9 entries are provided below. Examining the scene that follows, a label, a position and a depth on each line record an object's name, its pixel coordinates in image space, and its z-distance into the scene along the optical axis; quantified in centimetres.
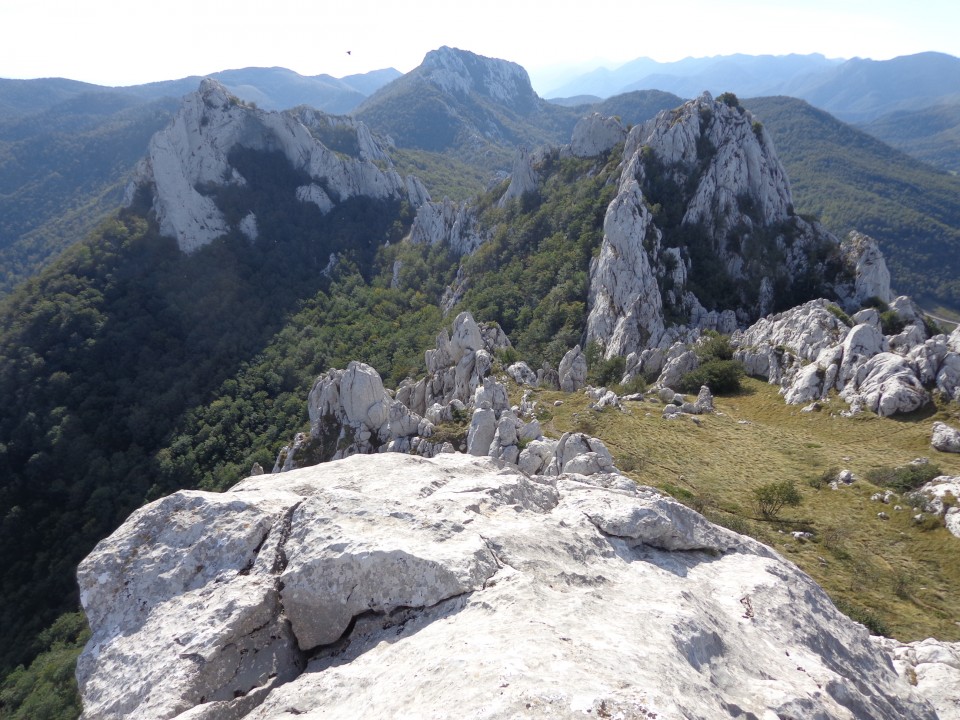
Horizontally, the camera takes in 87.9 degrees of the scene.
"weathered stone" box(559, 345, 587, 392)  4331
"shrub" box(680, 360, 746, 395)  3922
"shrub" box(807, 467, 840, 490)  2441
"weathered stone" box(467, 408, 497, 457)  2761
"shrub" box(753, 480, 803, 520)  2203
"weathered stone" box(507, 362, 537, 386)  4244
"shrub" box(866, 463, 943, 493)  2322
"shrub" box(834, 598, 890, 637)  1502
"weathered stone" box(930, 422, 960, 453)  2588
